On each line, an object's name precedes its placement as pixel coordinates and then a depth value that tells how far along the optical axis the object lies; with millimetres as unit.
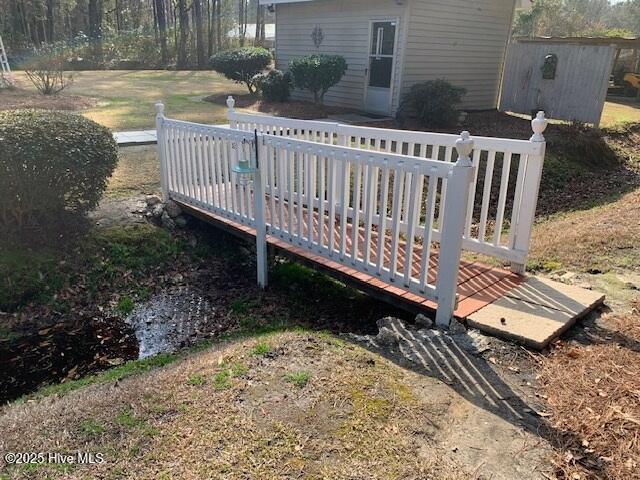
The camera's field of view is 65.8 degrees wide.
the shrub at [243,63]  15312
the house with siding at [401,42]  11758
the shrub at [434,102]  10797
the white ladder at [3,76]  14455
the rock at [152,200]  5875
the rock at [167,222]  5668
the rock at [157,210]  5755
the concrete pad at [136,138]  8234
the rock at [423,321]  3344
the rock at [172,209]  5820
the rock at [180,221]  5770
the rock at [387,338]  3123
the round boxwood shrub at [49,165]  4543
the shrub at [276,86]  13820
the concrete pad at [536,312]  3055
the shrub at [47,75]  13430
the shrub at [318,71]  12430
